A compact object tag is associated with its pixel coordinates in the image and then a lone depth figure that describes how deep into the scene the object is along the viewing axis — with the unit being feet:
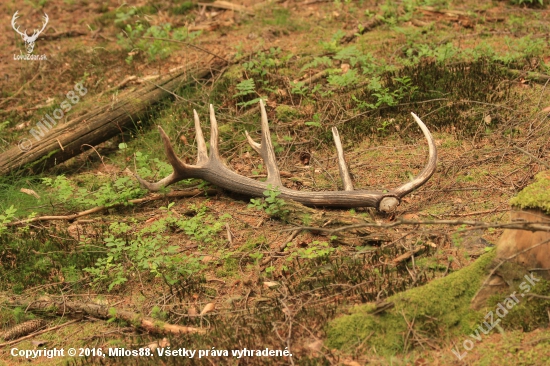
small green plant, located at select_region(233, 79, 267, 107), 56.59
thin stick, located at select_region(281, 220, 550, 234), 26.94
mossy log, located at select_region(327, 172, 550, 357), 28.68
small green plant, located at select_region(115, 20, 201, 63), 67.87
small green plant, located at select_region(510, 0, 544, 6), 67.06
